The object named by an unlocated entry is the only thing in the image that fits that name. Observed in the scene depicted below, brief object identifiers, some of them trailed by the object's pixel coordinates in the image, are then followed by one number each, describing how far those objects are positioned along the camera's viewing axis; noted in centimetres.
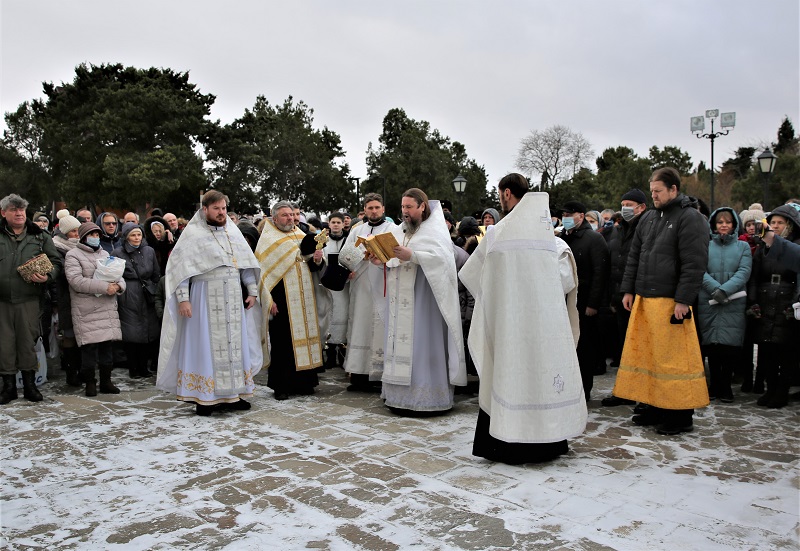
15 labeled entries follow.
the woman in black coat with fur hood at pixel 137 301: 809
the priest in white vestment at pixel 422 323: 623
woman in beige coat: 723
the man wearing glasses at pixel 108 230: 820
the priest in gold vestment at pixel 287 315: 715
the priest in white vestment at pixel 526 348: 464
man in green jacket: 685
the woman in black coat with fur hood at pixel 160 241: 905
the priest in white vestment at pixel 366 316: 703
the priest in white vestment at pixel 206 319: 634
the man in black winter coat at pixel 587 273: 660
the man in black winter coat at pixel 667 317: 539
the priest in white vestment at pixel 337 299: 797
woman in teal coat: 670
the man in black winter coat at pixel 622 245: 720
